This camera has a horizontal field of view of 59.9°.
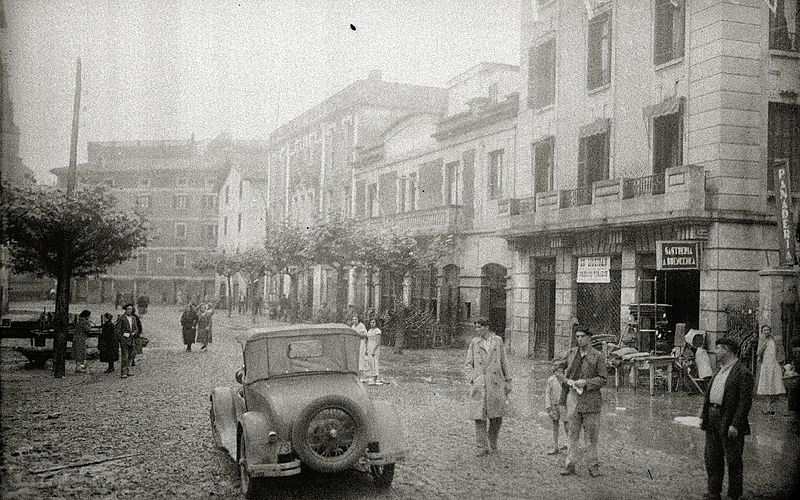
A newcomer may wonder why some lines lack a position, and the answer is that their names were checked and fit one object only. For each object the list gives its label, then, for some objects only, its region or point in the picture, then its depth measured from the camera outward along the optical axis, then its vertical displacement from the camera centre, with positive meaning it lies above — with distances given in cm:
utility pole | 1588 -49
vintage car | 690 -145
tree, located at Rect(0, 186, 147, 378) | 1544 +97
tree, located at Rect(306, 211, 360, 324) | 2589 +132
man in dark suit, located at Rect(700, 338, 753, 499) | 662 -129
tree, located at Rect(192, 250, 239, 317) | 4831 +70
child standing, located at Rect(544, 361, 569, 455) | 885 -161
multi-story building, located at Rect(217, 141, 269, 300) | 5716 +631
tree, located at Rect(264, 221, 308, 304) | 3110 +133
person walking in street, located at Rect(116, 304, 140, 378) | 1630 -149
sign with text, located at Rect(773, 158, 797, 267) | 1286 +144
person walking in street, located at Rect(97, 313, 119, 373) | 1683 -175
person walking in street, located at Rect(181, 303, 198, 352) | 2305 -176
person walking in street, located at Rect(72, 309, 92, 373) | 1662 -164
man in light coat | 880 -135
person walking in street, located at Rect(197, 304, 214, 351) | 2434 -188
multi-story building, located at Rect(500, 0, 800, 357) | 1534 +314
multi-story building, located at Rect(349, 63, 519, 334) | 2512 +375
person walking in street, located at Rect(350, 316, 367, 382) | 1519 -120
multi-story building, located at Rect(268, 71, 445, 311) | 3897 +829
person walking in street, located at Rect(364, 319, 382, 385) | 1556 -170
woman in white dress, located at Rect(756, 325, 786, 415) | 1198 -154
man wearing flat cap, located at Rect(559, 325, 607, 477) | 780 -130
